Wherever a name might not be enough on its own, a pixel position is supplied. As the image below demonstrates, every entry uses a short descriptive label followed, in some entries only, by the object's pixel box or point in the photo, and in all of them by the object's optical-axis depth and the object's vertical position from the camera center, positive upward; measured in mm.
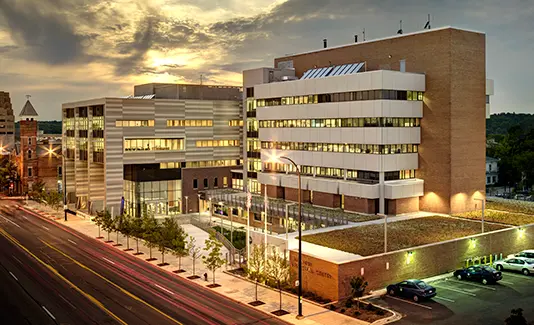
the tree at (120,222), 64512 -9965
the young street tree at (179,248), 51312 -10211
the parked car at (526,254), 50625 -10889
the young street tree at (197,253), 57912 -12357
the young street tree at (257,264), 44125 -10364
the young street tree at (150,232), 55500 -9661
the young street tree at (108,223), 66550 -10108
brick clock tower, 125188 -1358
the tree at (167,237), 53750 -9592
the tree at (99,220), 68438 -9988
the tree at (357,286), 37406 -10291
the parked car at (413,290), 39531 -11228
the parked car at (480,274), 44306 -11278
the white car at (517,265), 47312 -11275
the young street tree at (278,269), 42844 -10320
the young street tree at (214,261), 44597 -9963
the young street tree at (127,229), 62188 -10202
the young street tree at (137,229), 60500 -9804
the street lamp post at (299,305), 36375 -11194
